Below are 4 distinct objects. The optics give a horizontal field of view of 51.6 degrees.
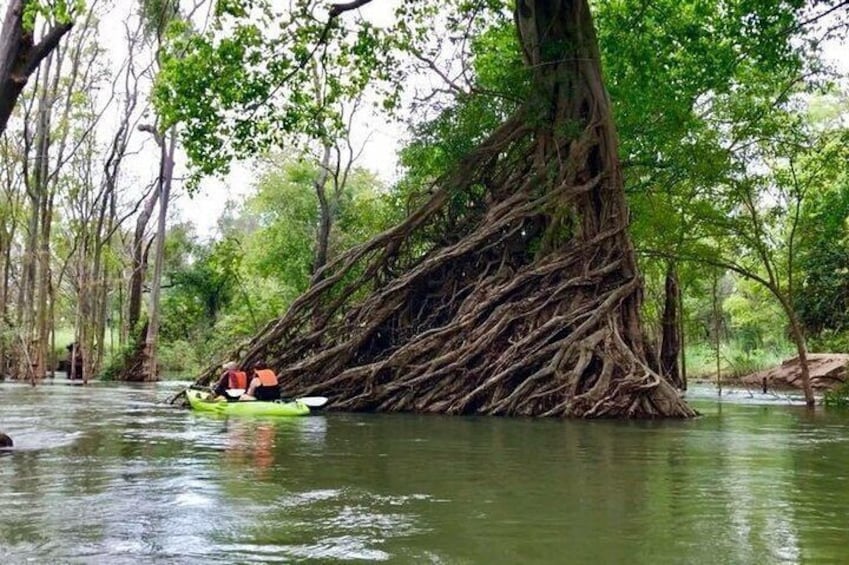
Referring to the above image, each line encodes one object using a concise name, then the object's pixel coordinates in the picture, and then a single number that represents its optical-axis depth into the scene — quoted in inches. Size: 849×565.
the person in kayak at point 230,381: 547.8
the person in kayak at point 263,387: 515.2
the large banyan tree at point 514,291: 494.9
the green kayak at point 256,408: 498.3
